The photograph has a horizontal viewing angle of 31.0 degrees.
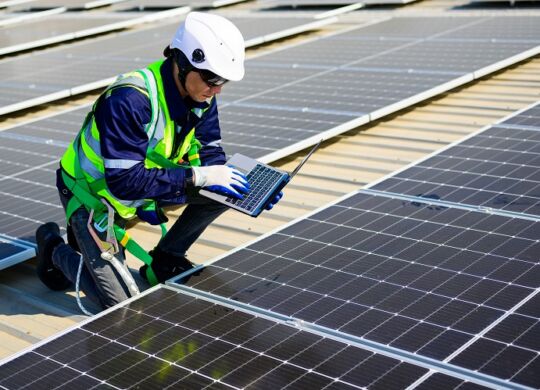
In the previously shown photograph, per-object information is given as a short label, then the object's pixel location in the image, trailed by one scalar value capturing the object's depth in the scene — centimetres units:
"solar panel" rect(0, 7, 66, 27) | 2492
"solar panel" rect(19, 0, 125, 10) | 2683
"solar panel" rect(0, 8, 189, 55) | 1989
